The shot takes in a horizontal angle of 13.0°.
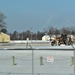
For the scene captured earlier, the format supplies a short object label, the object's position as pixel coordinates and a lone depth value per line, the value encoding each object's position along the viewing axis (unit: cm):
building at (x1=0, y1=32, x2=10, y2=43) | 11990
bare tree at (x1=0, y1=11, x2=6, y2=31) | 10256
